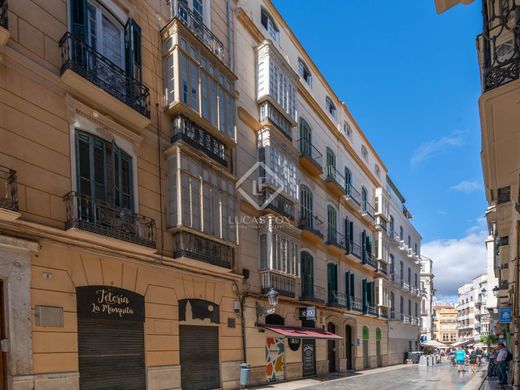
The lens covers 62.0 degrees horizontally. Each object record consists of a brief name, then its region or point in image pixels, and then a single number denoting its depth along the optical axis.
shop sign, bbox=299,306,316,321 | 18.34
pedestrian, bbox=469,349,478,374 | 23.52
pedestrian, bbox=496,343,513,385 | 15.55
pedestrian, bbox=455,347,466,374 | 22.65
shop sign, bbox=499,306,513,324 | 16.69
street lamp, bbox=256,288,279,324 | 15.43
